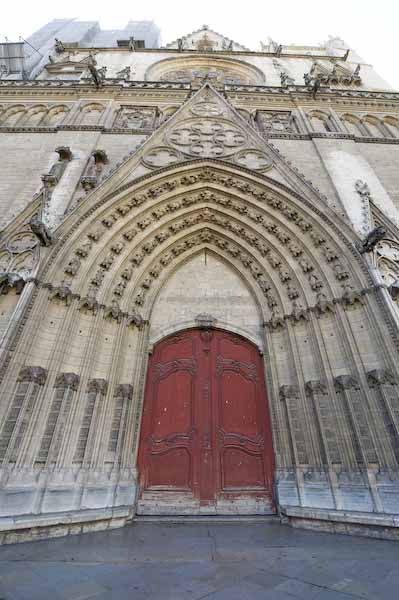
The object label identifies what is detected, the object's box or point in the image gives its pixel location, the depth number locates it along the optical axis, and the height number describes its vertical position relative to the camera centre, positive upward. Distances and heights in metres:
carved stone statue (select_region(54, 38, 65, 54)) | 15.41 +19.67
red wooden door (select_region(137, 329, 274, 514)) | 4.99 +0.98
